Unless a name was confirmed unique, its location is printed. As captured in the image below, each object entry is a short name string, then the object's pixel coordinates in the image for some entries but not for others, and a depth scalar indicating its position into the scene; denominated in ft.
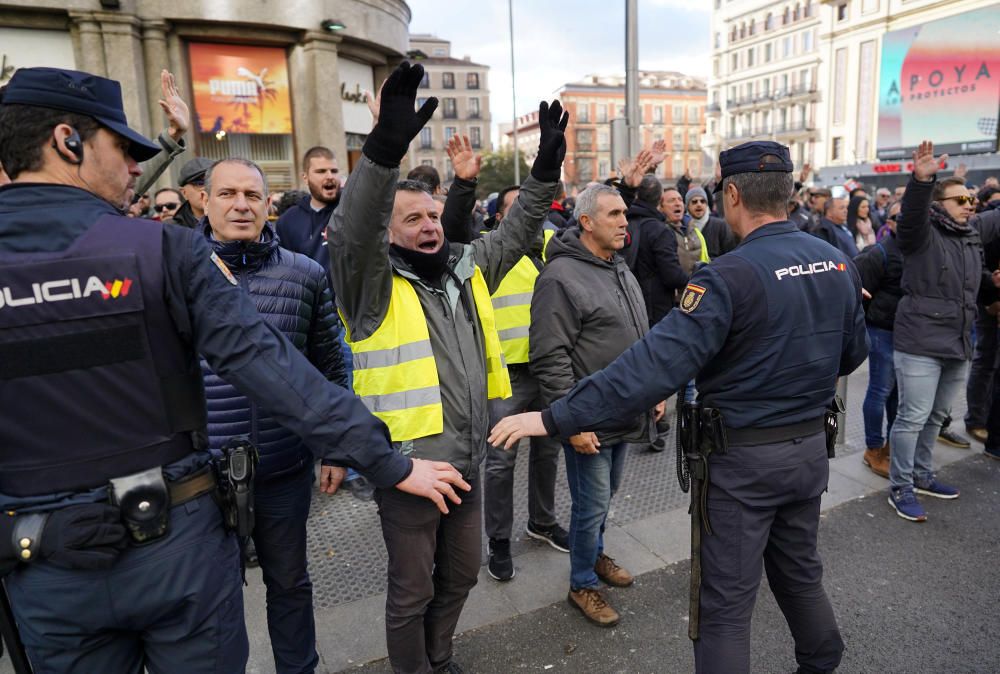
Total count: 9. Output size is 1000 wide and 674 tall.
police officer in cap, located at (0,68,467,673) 5.03
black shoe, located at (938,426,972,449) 17.60
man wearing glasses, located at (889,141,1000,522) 13.75
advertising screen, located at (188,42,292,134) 40.34
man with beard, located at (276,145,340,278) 15.64
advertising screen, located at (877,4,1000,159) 101.45
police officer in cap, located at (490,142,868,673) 7.52
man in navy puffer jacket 8.38
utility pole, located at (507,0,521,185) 89.18
